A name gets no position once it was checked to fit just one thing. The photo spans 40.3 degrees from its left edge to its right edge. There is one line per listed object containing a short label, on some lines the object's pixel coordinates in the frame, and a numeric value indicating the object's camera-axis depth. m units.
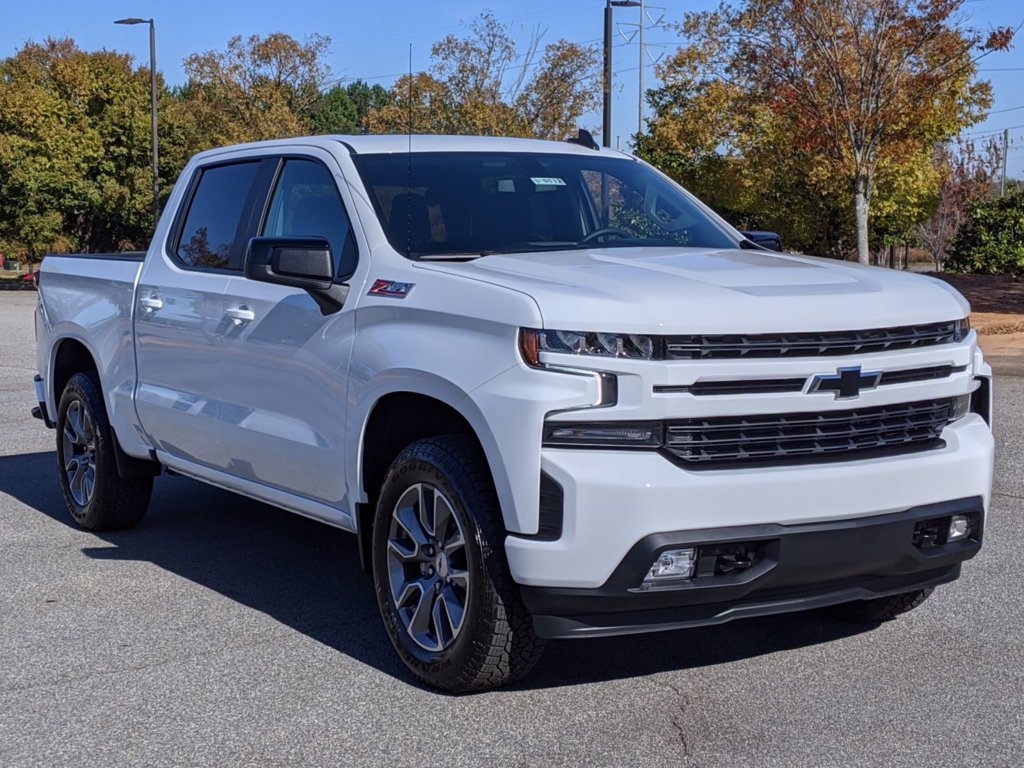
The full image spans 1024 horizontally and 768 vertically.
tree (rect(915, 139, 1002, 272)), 43.50
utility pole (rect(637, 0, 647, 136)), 40.78
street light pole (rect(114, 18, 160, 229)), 37.74
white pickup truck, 4.27
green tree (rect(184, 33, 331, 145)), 41.38
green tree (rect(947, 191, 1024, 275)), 31.91
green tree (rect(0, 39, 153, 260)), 41.75
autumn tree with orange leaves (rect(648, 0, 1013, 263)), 21.17
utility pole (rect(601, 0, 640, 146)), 27.41
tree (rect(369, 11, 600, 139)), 29.66
